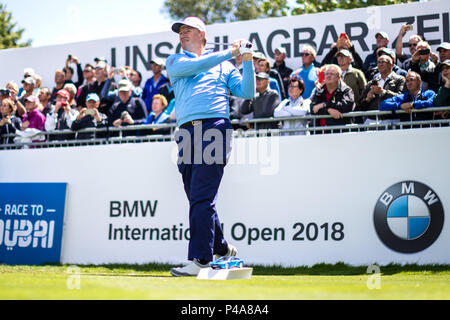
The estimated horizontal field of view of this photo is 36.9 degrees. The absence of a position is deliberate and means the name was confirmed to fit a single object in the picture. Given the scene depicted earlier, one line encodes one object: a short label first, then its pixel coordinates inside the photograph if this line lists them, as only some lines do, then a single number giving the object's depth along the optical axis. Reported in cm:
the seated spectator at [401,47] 1047
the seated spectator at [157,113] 1126
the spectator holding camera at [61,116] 1198
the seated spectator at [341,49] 1110
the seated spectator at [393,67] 1009
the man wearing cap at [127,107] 1198
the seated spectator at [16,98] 1295
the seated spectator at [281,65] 1191
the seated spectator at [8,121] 1212
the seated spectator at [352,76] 1030
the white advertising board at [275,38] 1127
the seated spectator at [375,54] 1096
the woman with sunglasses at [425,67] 993
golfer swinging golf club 584
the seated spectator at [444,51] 1006
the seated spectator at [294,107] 995
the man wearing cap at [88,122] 1132
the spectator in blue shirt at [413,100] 906
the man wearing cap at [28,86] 1362
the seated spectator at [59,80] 1399
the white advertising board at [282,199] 893
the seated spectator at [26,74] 1452
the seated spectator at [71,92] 1291
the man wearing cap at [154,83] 1249
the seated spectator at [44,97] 1322
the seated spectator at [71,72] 1423
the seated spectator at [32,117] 1220
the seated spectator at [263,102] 1024
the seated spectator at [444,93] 898
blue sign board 1105
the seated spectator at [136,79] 1307
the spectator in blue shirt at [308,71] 1117
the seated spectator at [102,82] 1312
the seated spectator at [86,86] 1326
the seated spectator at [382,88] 950
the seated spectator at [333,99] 959
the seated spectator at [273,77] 1102
